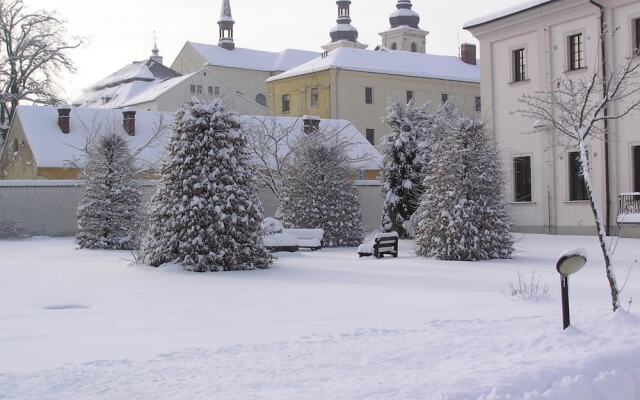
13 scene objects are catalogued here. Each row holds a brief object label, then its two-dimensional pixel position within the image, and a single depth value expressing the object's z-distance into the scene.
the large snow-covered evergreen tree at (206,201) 16.09
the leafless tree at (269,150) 30.58
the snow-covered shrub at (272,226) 22.59
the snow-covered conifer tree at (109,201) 24.66
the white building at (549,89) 26.88
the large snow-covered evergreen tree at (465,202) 18.67
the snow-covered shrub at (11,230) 29.70
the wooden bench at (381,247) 20.11
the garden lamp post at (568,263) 8.16
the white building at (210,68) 71.31
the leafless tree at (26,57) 44.06
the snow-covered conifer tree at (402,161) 29.41
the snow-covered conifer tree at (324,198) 25.64
